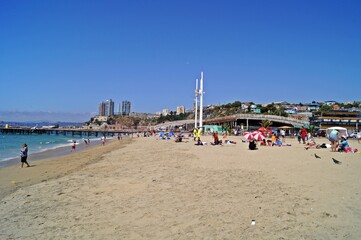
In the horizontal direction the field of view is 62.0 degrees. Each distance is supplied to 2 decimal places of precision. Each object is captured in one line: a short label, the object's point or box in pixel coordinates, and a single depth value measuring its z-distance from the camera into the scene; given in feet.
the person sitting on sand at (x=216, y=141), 81.20
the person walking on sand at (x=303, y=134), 96.22
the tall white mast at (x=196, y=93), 167.90
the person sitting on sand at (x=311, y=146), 68.61
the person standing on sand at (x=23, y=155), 51.54
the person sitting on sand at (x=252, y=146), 64.54
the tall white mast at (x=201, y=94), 158.04
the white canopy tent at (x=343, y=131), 107.76
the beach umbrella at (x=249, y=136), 69.86
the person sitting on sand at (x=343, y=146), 58.18
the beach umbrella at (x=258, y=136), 70.55
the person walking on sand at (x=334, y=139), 58.44
